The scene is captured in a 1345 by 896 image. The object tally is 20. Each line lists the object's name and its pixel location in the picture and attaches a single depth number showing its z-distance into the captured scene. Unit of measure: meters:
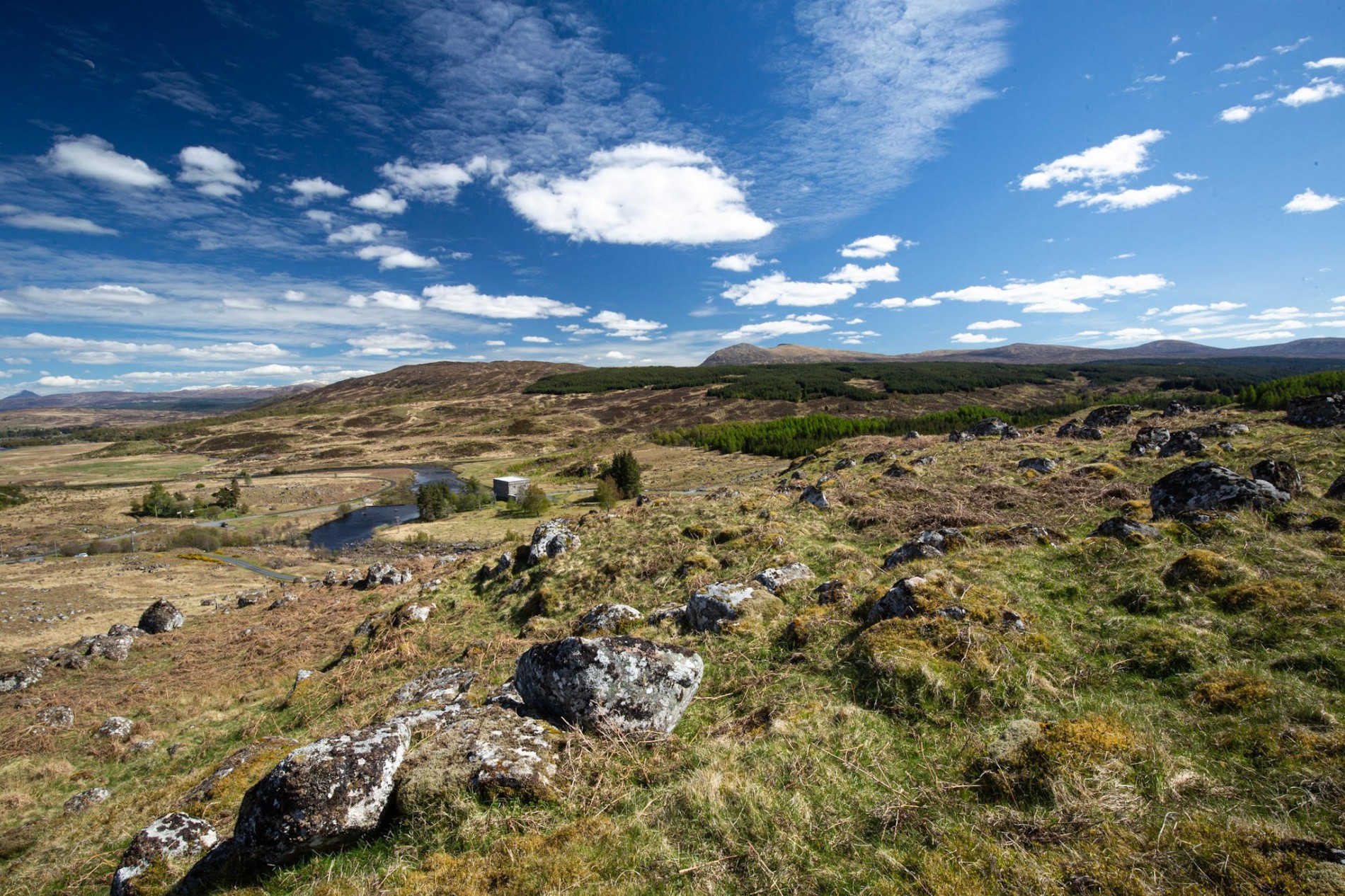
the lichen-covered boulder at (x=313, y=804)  5.74
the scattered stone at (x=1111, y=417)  32.94
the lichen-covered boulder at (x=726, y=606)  11.05
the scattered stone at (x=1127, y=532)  10.53
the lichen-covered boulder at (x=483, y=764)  6.07
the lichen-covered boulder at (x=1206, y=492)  11.21
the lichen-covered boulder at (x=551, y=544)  20.78
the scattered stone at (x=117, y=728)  15.16
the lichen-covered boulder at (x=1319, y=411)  20.62
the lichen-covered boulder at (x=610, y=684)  7.54
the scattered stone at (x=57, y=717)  16.16
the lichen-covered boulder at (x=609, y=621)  12.65
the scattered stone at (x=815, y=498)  19.55
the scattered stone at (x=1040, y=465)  20.03
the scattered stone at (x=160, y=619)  25.67
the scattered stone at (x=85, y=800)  11.69
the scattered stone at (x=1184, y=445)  18.97
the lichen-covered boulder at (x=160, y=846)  6.46
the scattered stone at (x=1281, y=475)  11.91
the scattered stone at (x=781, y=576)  12.54
